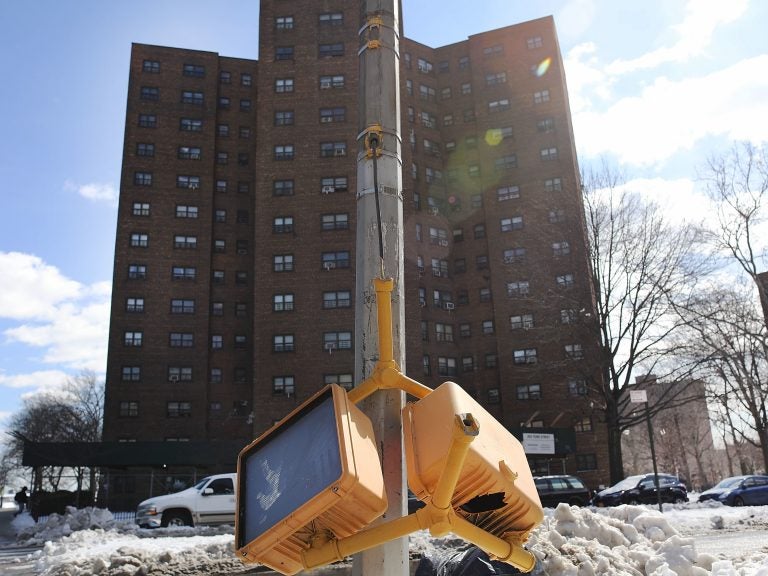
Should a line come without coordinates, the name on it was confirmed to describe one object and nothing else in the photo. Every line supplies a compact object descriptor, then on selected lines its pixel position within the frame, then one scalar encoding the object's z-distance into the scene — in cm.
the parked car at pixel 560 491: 2703
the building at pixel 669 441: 6796
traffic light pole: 320
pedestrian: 4475
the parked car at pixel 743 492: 2633
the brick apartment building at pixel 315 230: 4669
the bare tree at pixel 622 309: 3172
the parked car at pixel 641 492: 2877
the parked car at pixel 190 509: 2064
